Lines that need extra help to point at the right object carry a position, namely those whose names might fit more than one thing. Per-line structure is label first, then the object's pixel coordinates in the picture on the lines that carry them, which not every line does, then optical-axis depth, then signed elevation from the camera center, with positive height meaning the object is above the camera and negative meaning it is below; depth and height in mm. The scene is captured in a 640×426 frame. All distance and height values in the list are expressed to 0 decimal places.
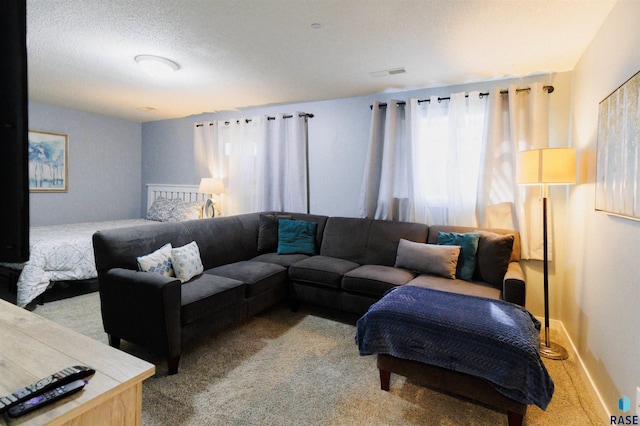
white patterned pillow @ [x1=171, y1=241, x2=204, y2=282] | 2598 -482
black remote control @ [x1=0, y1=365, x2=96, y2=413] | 720 -438
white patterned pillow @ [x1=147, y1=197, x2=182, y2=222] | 4927 -87
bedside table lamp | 4563 +250
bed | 3111 -599
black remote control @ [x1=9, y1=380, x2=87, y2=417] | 707 -450
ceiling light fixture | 2734 +1220
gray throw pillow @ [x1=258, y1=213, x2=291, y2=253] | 3805 -356
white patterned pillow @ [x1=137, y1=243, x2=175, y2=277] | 2428 -450
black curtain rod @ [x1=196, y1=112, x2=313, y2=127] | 4156 +1166
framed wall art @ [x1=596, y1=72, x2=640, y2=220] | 1521 +286
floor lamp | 2334 +241
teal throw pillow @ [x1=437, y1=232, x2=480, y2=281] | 2812 -414
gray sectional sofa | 2189 -588
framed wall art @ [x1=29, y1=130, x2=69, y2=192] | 4543 +602
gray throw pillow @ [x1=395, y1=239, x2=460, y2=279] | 2807 -479
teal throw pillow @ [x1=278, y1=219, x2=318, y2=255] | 3666 -378
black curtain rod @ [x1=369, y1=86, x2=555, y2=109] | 2912 +1084
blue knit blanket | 1588 -728
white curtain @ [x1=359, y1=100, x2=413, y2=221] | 3551 +408
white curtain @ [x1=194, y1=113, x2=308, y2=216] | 4211 +618
